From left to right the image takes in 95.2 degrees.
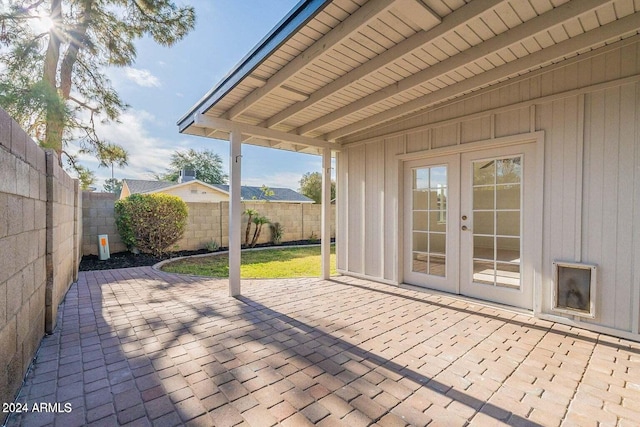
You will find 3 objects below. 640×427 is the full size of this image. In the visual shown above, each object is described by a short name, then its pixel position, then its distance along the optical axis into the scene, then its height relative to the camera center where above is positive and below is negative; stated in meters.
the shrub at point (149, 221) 7.11 -0.26
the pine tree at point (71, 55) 5.98 +3.91
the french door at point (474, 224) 3.52 -0.16
